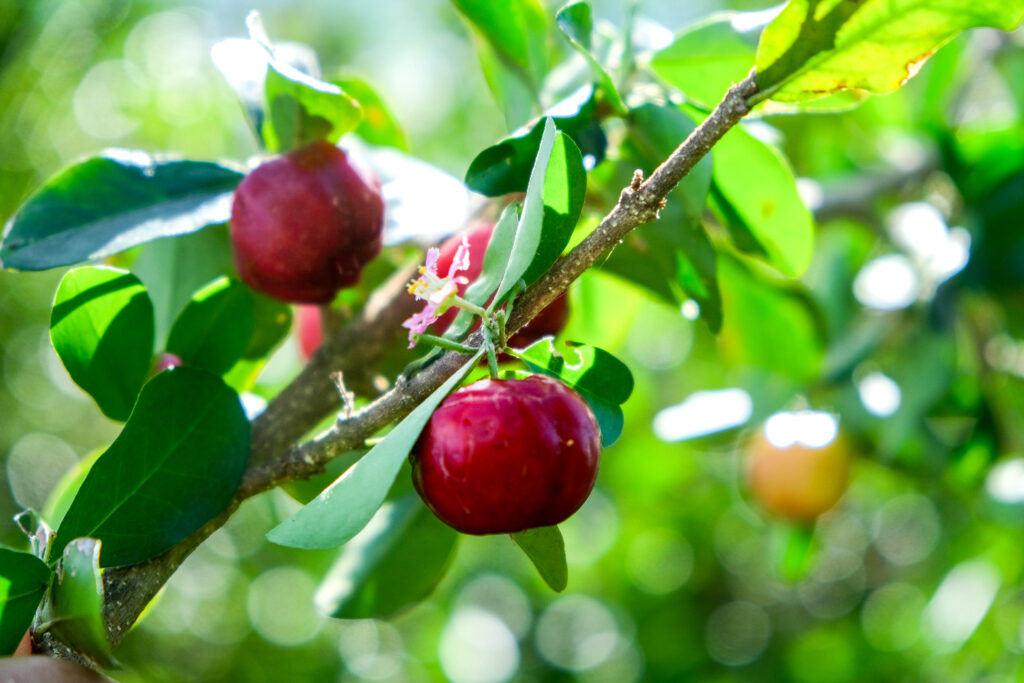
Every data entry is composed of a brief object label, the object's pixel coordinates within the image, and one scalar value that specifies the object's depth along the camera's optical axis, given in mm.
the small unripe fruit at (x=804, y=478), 579
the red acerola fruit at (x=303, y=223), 437
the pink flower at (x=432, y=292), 408
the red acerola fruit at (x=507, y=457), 402
